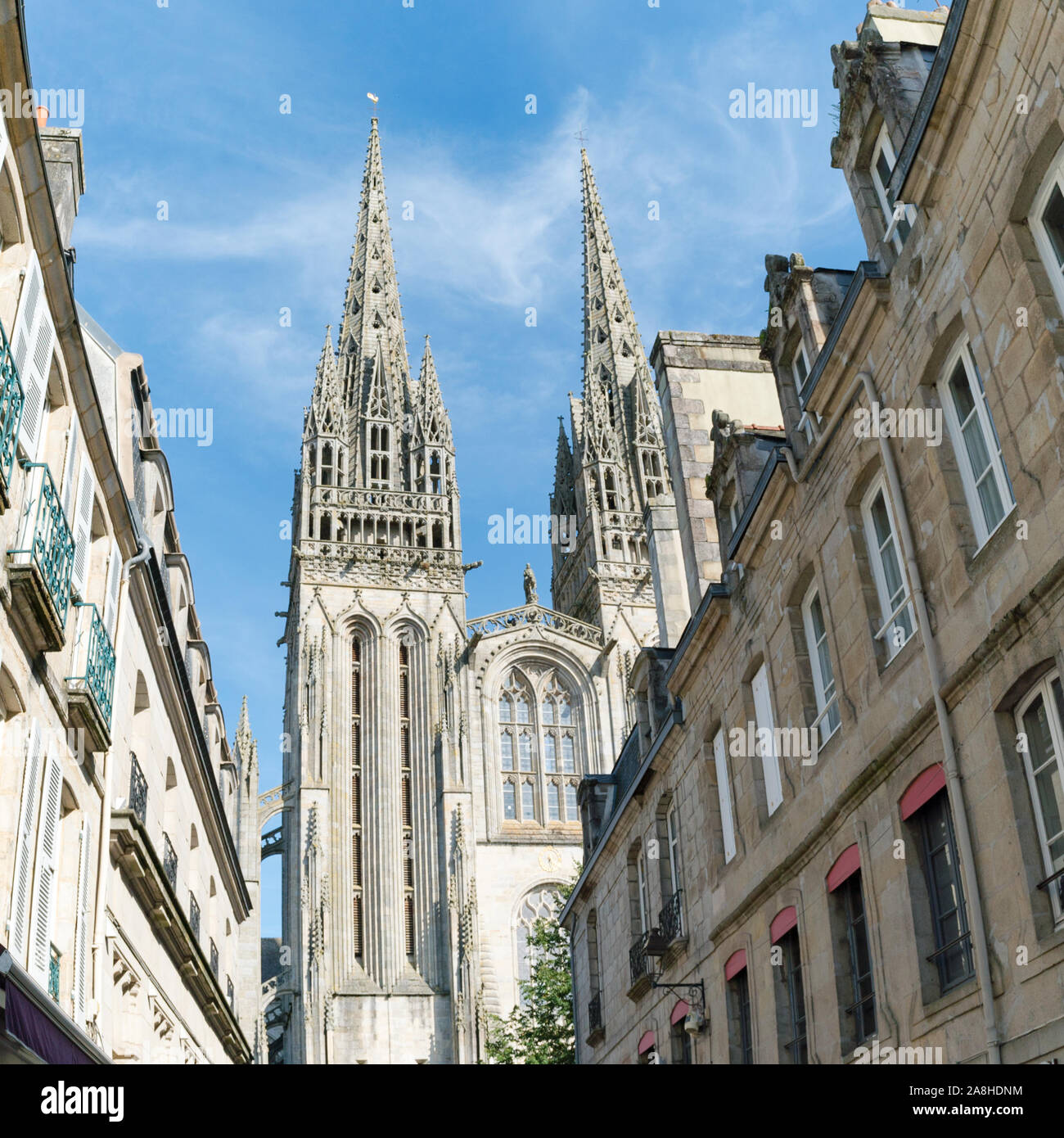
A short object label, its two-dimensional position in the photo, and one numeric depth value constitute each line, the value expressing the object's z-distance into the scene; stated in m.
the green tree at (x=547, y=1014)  34.75
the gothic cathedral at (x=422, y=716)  45.47
